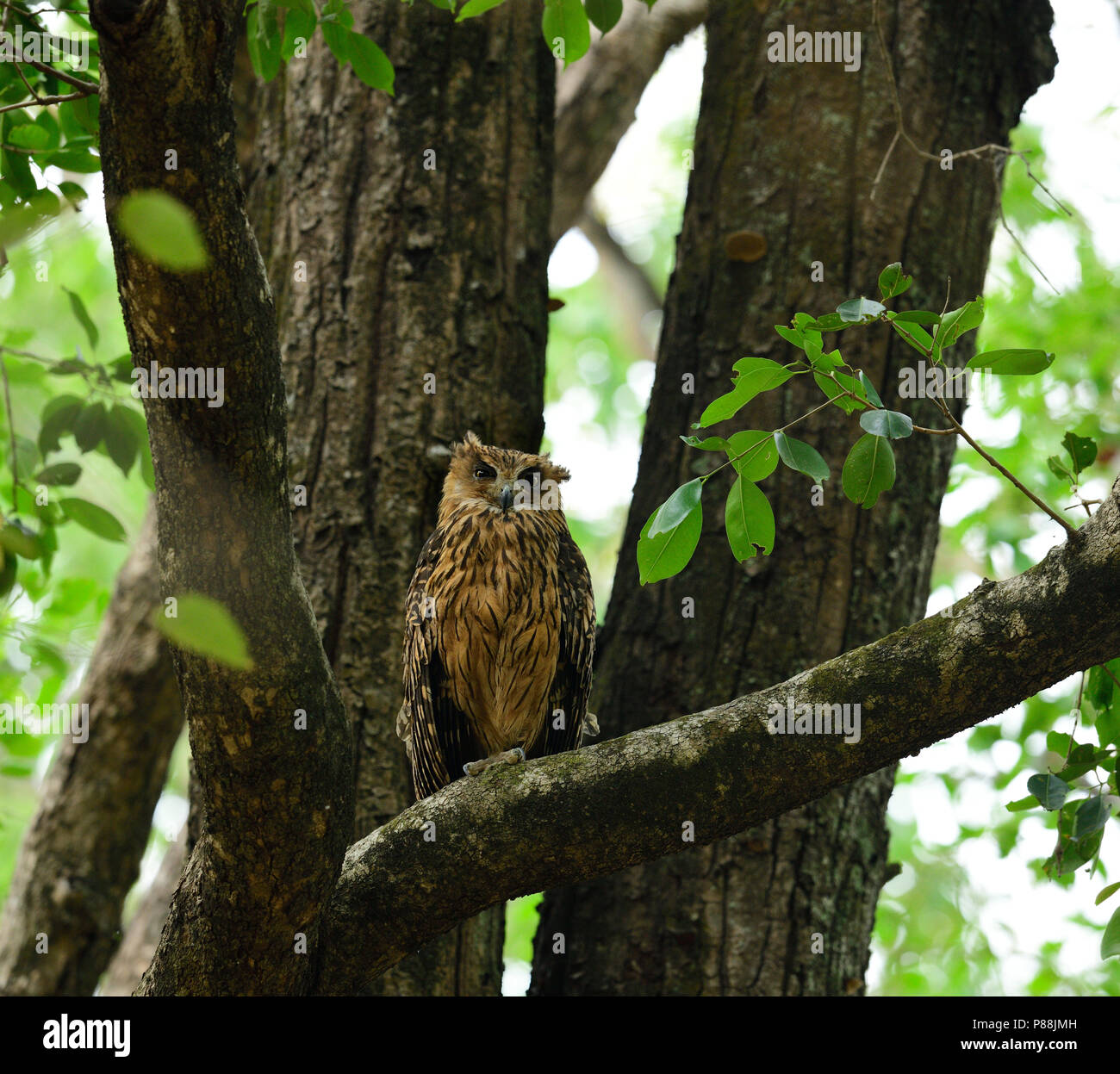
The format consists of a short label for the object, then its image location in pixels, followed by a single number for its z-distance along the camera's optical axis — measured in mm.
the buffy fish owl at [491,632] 3807
